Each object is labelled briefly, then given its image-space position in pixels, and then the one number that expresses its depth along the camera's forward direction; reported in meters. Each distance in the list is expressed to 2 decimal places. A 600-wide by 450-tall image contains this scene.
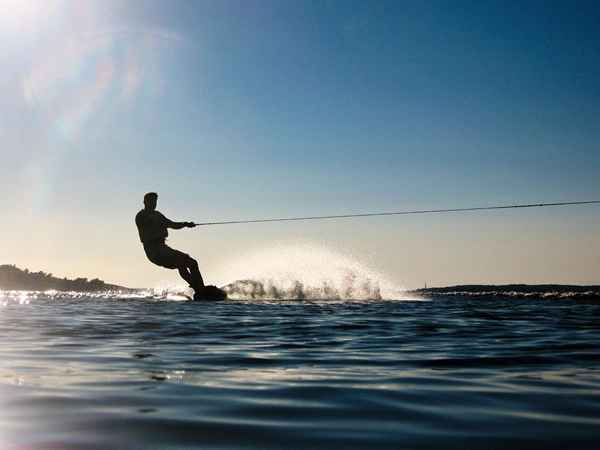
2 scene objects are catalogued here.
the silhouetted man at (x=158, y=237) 22.59
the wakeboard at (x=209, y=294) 23.09
